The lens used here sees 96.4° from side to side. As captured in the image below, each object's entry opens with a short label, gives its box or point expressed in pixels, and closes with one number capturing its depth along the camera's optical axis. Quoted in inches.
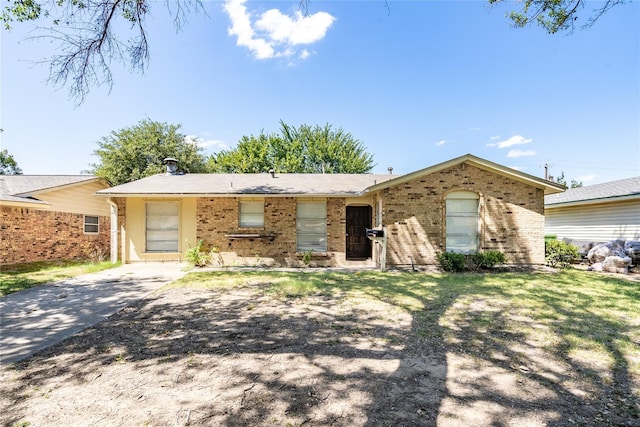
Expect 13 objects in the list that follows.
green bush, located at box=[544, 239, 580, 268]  407.8
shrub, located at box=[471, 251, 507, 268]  368.8
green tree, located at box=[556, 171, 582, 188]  2120.3
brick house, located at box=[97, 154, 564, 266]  385.7
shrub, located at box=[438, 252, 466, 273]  368.5
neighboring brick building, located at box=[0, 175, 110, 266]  430.0
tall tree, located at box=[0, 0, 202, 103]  182.5
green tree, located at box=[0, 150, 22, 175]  1157.7
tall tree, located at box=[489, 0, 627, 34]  202.1
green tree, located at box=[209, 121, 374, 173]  1181.1
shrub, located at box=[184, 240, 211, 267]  410.9
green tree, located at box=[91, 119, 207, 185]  958.4
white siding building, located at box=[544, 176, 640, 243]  446.9
